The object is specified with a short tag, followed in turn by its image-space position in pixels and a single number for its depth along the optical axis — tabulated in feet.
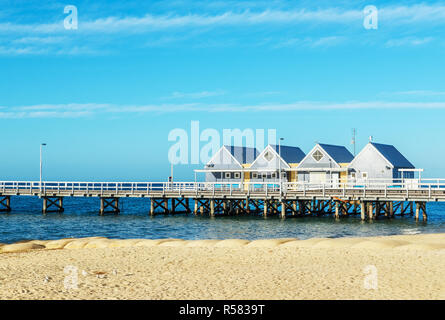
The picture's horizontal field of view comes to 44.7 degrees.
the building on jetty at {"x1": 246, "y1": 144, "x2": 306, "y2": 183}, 172.96
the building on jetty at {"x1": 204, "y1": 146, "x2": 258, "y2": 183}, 182.70
